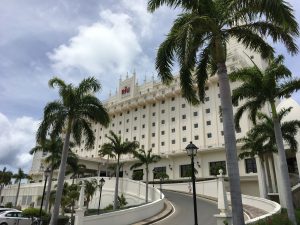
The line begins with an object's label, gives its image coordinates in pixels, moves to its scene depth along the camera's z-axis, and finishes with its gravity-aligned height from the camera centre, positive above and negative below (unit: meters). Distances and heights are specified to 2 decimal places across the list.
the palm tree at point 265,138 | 23.48 +5.31
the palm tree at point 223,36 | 9.36 +6.14
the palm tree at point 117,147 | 31.44 +5.02
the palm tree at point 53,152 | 31.94 +4.59
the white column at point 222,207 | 11.83 -0.56
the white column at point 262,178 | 29.47 +1.75
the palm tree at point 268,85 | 16.47 +6.49
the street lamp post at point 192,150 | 12.82 +1.95
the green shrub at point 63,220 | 23.50 -2.39
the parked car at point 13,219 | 20.17 -2.06
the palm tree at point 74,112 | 19.64 +5.63
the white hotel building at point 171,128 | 49.09 +13.72
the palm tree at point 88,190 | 33.24 +0.22
